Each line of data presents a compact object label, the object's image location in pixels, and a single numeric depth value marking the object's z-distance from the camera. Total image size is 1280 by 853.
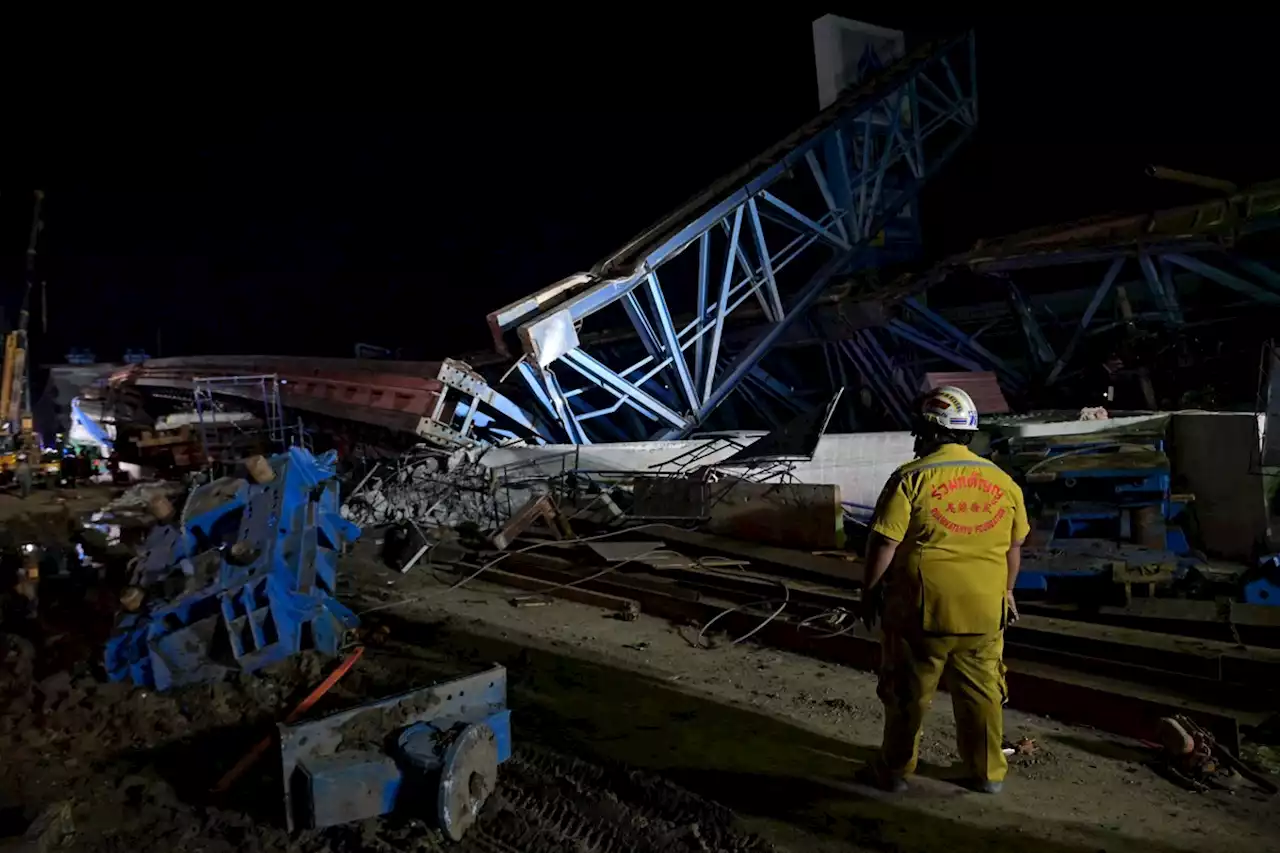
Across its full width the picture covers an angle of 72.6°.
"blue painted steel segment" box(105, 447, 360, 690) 5.29
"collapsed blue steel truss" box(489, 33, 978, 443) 10.64
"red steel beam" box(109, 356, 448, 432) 11.03
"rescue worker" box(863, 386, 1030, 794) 3.72
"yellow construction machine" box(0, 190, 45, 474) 16.05
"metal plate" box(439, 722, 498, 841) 3.66
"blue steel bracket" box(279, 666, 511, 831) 3.70
